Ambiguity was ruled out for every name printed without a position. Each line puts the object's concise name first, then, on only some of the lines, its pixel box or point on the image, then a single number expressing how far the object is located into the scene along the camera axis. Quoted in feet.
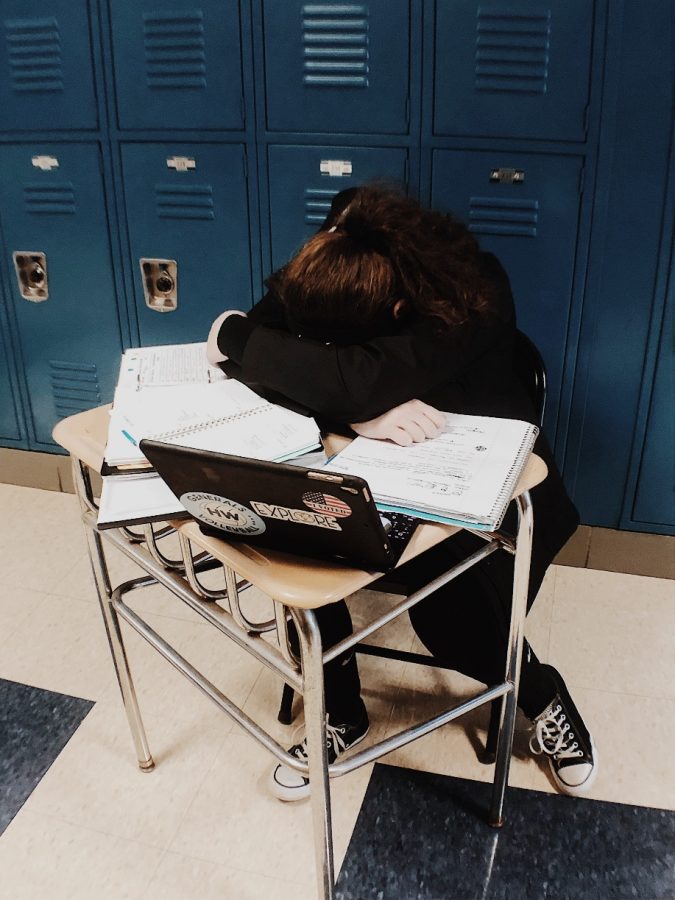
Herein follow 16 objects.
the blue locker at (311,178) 7.05
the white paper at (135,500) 3.53
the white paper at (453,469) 3.30
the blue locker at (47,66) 7.48
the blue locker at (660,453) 6.98
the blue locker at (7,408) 9.11
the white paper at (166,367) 4.68
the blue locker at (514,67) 6.26
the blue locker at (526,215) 6.70
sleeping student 4.22
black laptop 2.85
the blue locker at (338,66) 6.62
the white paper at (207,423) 3.78
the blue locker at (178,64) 7.04
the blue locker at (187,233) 7.54
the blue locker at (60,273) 8.07
